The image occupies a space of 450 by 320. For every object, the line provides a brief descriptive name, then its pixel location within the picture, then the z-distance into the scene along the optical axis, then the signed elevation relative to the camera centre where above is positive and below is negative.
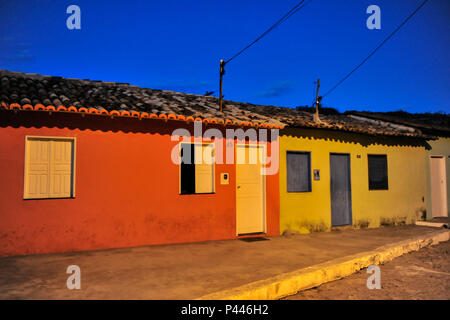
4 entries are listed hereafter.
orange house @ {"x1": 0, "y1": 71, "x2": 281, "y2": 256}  6.51 +0.24
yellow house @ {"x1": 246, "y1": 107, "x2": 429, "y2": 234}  9.64 +0.27
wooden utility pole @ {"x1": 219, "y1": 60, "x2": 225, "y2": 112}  9.32 +3.12
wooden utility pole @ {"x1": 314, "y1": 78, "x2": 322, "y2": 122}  11.63 +2.76
